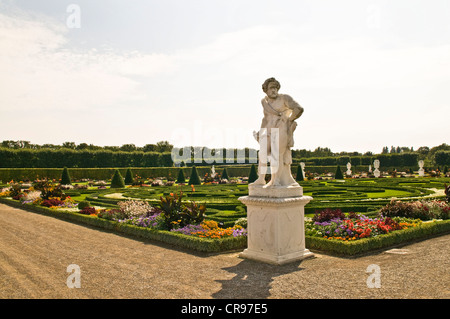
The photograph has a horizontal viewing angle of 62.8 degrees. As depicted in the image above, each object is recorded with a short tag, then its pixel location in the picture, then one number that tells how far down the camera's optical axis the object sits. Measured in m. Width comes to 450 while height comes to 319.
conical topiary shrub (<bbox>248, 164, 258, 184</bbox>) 27.13
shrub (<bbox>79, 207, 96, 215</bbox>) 12.92
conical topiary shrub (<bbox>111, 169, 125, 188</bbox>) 26.31
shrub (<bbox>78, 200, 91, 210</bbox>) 14.40
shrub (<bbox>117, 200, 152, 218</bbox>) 10.98
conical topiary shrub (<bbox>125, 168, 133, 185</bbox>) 29.88
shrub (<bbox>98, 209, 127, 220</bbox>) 11.14
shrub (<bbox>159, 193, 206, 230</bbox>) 9.34
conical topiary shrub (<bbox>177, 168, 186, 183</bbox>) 30.82
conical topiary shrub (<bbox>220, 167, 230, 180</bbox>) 33.14
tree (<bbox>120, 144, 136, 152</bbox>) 57.28
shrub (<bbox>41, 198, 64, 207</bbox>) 15.35
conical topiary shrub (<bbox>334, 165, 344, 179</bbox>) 30.83
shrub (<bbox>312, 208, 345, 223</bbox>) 8.76
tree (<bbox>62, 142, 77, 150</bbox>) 55.33
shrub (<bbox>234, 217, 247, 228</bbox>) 9.30
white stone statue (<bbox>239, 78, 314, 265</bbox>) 6.43
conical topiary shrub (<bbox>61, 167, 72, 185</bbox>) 28.72
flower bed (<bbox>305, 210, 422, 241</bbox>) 7.78
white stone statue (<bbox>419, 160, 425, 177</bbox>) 32.83
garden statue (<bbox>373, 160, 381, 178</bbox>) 32.50
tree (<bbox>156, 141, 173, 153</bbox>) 62.71
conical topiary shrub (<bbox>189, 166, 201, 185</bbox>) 28.40
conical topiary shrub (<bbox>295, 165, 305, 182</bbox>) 29.41
